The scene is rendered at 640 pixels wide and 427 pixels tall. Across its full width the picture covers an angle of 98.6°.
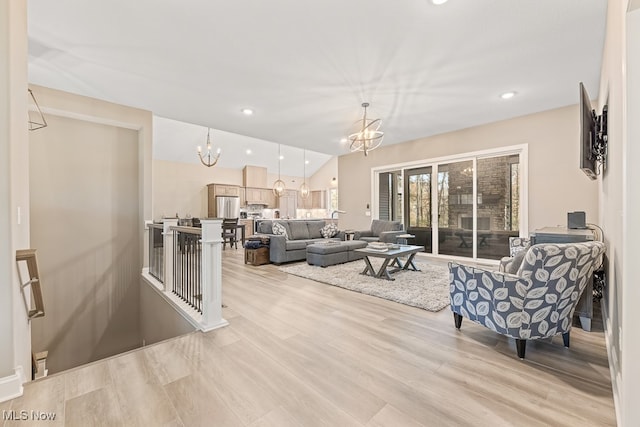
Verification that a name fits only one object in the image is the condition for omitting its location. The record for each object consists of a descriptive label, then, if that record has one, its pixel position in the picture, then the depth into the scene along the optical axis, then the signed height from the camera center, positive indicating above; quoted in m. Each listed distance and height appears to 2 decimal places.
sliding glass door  5.39 +0.17
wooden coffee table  4.29 -0.80
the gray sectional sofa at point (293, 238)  5.63 -0.60
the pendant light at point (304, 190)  9.70 +0.78
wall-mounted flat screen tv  2.35 +0.69
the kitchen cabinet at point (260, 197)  10.89 +0.64
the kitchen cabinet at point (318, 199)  12.78 +0.62
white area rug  3.41 -1.07
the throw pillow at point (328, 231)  6.88 -0.47
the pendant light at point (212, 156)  9.28 +1.90
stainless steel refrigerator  9.68 +0.23
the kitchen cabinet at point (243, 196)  10.69 +0.64
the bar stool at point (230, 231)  8.15 -0.59
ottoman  5.34 -0.82
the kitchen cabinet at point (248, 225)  10.18 -0.48
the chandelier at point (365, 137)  4.21 +1.16
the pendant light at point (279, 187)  8.69 +0.80
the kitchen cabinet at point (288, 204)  11.95 +0.37
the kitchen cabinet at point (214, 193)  9.88 +0.71
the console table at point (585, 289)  2.51 -0.69
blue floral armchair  1.97 -0.60
